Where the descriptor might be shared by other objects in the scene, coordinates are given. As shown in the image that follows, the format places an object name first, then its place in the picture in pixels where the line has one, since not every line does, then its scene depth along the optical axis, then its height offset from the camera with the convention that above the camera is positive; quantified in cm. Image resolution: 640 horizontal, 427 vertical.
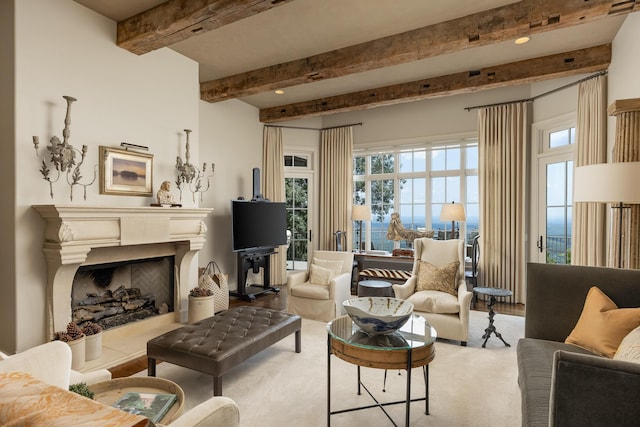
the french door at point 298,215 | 670 -14
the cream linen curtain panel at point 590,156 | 378 +59
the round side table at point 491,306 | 341 -98
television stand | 528 -98
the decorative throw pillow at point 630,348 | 161 -67
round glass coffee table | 195 -81
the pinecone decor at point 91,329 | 302 -105
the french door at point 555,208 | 453 +0
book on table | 146 -85
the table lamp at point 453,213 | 509 -7
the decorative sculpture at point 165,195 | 378 +14
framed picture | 337 +36
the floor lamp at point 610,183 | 234 +17
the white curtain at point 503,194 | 501 +21
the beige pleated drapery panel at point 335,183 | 637 +45
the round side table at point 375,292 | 485 -118
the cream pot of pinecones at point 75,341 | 278 -106
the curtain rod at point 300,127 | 642 +150
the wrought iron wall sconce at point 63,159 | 290 +40
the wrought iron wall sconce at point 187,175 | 409 +39
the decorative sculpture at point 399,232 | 569 -39
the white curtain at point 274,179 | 632 +51
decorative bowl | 209 -68
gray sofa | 104 -59
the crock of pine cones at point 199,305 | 396 -110
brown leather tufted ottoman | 233 -97
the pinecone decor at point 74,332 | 282 -101
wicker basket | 440 -101
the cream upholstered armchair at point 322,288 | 412 -96
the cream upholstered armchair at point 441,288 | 339 -86
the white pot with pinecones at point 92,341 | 300 -115
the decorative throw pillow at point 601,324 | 195 -67
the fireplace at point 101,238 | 289 -29
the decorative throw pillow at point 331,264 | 453 -74
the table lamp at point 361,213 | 587 -9
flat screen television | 510 -26
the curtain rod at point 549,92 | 402 +153
